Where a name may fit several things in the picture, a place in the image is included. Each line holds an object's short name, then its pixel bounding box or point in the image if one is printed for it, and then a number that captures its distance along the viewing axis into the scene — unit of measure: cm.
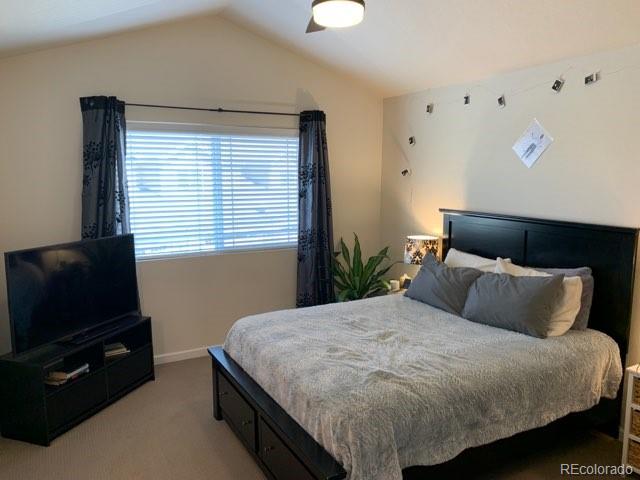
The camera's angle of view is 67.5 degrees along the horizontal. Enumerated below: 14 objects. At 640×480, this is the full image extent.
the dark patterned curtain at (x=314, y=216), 448
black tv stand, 290
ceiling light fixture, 204
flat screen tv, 290
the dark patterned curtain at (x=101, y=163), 360
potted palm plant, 456
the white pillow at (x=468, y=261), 347
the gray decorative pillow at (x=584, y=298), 288
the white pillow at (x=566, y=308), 280
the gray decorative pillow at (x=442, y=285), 328
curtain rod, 385
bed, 206
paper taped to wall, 328
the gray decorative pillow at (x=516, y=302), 278
